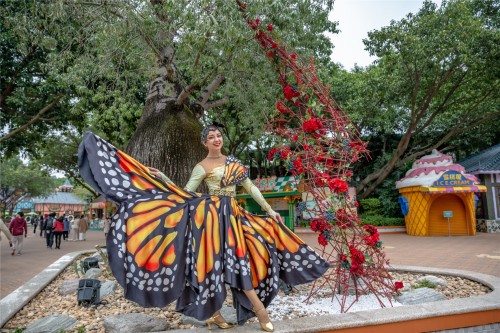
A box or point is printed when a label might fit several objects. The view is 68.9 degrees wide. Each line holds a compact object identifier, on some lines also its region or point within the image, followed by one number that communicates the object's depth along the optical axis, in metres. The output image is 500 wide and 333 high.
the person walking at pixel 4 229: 8.55
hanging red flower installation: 3.81
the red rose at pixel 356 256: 3.69
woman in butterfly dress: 2.73
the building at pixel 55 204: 54.94
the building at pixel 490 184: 15.39
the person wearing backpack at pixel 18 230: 11.54
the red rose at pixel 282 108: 4.04
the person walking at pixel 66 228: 16.22
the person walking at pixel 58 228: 12.78
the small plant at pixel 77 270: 6.02
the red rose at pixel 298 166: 3.81
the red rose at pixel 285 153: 3.88
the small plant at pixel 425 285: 4.59
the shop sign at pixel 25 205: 54.23
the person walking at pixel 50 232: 13.31
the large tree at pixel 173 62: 4.26
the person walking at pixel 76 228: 16.86
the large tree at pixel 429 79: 11.79
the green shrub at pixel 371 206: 17.39
